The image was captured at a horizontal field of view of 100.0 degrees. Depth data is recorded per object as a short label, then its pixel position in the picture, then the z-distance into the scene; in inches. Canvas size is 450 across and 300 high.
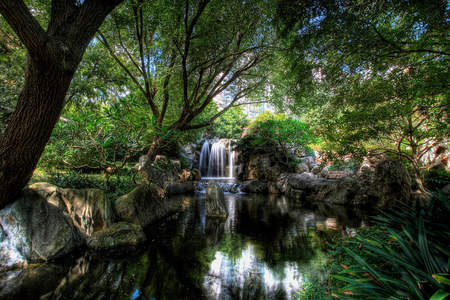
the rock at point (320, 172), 576.0
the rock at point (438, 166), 388.8
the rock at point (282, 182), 486.9
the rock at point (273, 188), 491.2
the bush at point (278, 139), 510.6
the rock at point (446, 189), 286.8
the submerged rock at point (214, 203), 272.2
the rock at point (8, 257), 126.4
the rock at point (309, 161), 612.9
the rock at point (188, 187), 480.4
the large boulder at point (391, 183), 285.4
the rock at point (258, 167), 621.9
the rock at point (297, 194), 423.5
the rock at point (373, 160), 346.8
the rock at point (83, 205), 159.0
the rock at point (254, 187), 505.0
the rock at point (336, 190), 359.3
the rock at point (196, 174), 664.2
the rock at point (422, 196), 266.9
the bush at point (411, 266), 45.4
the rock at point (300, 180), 440.9
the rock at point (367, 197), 320.2
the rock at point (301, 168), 559.5
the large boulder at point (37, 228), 134.3
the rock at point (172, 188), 437.5
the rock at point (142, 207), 200.2
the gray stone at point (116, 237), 159.5
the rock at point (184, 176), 578.6
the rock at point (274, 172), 575.8
